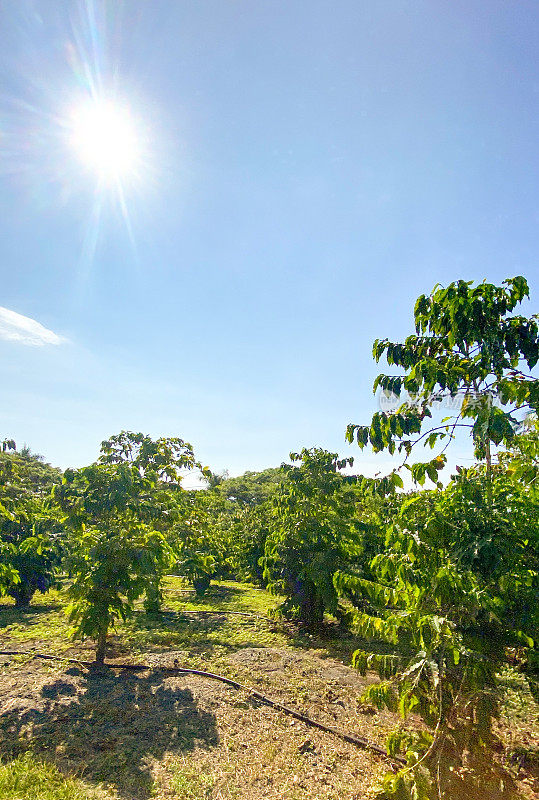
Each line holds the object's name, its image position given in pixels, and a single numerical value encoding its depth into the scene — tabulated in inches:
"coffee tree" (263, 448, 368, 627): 424.2
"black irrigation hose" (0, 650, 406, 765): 228.2
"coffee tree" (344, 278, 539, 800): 153.2
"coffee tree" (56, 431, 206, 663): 305.6
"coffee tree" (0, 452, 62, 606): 315.3
